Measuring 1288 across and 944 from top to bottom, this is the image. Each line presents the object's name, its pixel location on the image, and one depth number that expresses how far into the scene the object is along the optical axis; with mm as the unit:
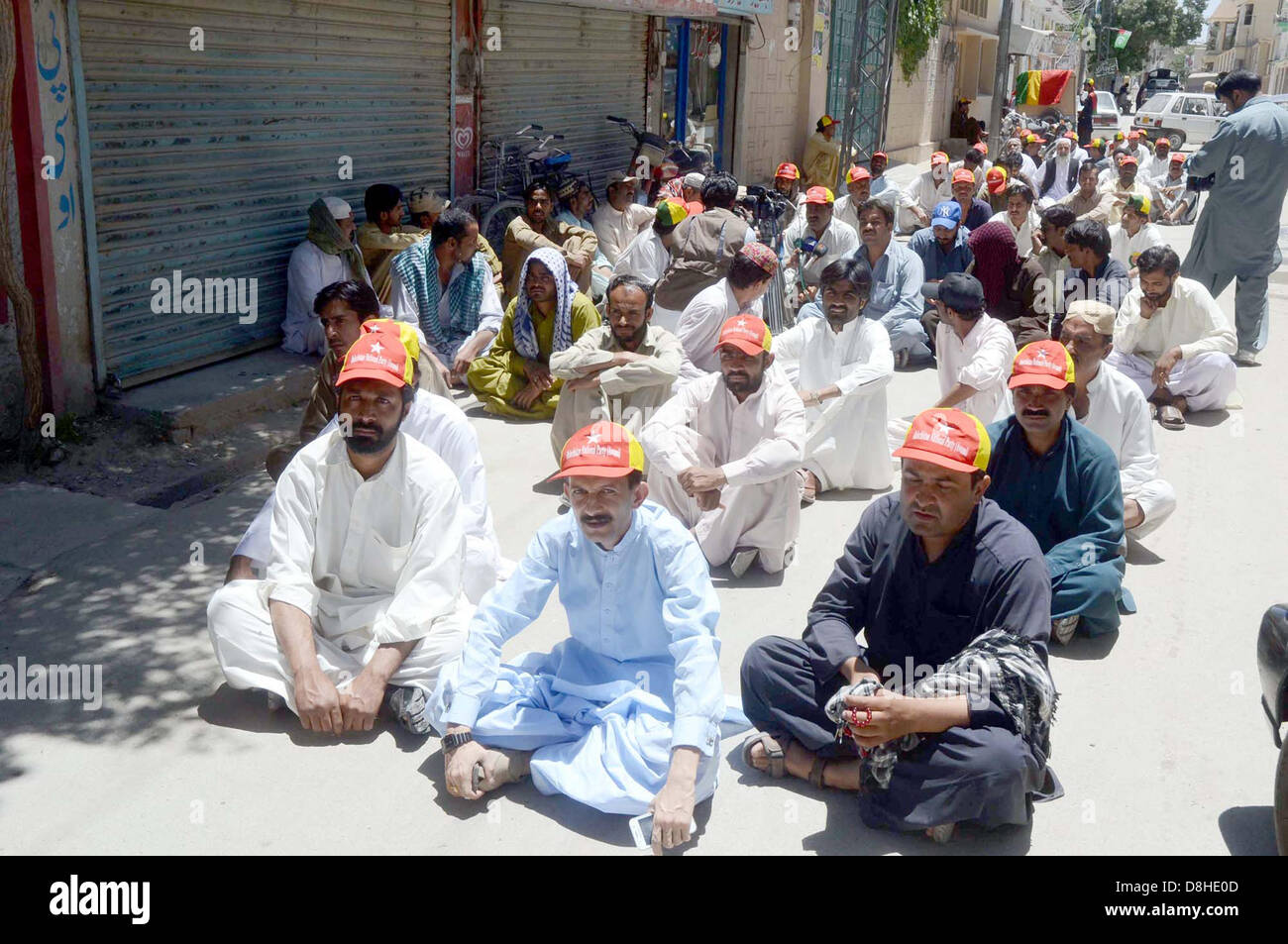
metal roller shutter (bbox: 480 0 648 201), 11266
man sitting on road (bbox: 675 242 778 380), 6754
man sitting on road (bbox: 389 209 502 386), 8133
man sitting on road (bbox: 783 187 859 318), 9523
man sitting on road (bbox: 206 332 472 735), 3803
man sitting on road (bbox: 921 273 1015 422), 6484
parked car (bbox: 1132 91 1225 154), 30234
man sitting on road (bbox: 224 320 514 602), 4449
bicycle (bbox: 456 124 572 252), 10578
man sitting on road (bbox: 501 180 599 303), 9281
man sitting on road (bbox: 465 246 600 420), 7422
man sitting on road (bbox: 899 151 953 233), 14180
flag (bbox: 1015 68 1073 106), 31781
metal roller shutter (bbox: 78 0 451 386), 6754
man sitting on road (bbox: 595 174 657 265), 10820
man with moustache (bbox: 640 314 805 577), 5172
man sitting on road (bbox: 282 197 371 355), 8125
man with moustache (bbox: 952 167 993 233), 10805
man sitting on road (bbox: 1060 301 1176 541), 5441
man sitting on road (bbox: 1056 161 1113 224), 13367
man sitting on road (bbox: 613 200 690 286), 8781
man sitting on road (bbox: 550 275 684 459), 6160
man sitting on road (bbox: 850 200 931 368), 9133
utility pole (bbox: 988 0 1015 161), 22156
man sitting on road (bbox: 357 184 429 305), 8750
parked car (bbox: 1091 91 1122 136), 34594
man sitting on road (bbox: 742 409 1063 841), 3219
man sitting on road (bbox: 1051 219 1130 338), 8078
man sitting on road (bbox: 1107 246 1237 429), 7973
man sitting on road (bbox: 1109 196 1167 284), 10750
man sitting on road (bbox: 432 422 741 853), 3393
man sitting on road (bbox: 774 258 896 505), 6500
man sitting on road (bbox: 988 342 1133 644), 4551
